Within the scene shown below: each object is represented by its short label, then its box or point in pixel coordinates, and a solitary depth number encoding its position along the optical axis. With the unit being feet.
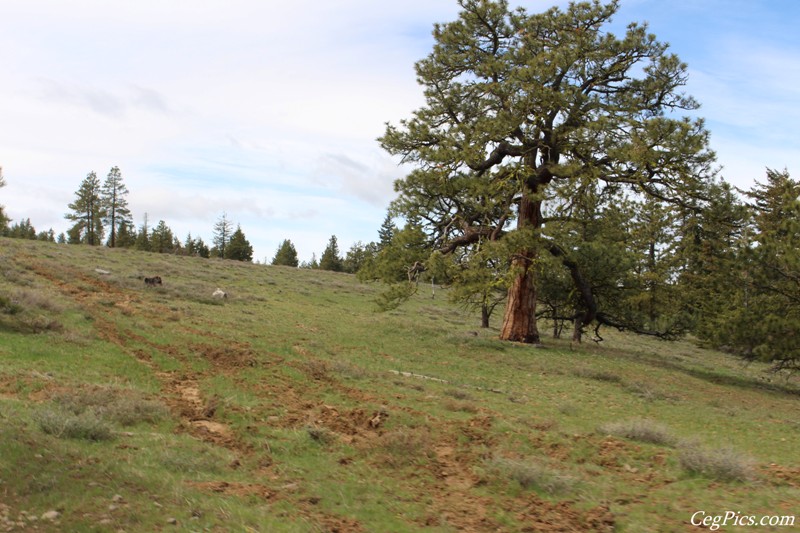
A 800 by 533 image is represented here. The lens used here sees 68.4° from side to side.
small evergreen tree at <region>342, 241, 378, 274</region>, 271.04
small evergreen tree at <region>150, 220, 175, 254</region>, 245.24
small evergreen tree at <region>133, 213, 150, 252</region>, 234.38
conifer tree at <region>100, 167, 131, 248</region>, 233.96
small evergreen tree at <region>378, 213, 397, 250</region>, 266.57
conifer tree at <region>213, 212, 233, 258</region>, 291.38
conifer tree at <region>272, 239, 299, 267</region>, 282.97
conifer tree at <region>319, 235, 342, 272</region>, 270.46
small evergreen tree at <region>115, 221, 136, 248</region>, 246.47
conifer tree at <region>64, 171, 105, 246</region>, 233.76
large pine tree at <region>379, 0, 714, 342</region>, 63.00
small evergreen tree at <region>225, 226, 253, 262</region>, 250.37
